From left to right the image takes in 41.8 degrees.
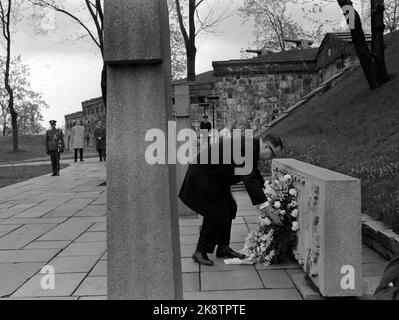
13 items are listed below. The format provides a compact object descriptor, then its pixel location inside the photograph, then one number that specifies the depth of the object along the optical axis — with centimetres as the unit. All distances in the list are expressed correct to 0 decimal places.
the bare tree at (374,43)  1385
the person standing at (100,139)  2488
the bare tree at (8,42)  3297
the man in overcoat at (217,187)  548
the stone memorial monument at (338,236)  432
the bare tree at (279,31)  5559
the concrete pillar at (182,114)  913
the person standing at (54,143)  1741
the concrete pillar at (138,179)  295
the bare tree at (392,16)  4270
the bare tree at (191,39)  3100
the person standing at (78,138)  2308
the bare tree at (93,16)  1406
